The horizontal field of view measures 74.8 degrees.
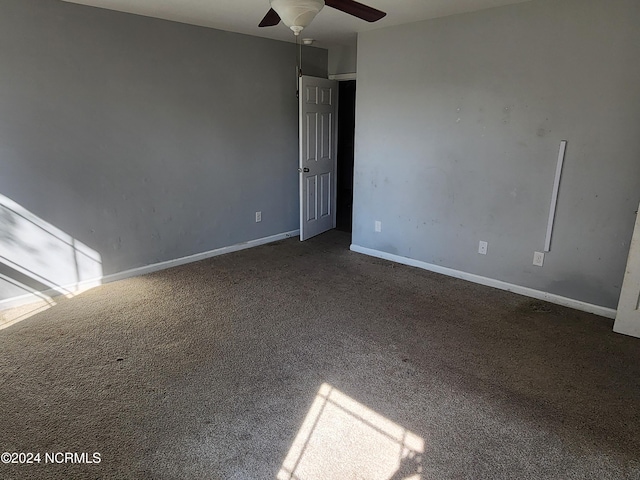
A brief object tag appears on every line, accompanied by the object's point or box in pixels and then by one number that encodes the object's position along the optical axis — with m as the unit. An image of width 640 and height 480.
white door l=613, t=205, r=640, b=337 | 2.72
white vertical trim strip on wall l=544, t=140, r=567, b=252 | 3.09
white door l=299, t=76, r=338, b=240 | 4.71
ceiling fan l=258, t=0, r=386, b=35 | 2.00
